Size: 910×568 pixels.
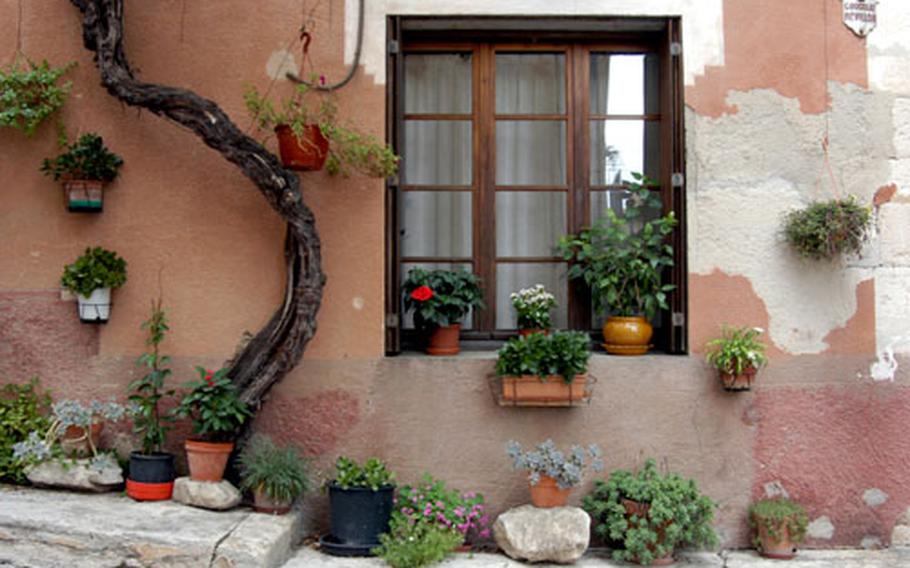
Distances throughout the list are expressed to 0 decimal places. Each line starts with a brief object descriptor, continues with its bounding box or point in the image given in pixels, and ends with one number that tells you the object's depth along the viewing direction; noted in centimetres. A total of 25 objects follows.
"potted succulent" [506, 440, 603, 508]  489
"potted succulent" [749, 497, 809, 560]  506
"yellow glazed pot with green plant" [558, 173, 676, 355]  542
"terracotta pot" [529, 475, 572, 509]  495
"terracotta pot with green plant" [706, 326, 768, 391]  516
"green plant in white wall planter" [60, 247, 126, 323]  521
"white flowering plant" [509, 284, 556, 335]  546
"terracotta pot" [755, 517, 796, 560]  508
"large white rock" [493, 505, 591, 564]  484
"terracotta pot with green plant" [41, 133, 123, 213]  525
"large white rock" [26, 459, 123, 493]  501
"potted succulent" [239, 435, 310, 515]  496
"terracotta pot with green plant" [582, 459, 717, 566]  487
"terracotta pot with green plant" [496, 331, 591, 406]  505
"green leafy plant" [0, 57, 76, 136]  523
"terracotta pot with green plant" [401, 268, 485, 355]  533
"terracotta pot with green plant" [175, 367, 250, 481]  495
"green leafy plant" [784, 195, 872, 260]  522
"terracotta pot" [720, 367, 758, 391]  518
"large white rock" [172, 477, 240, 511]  488
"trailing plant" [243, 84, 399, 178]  520
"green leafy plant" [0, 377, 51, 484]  511
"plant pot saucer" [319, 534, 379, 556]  489
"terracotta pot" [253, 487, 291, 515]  500
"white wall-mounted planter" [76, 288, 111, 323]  526
